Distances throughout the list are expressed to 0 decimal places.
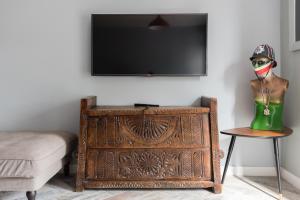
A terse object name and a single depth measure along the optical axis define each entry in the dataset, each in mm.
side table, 2074
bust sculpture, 2297
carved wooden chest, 2170
